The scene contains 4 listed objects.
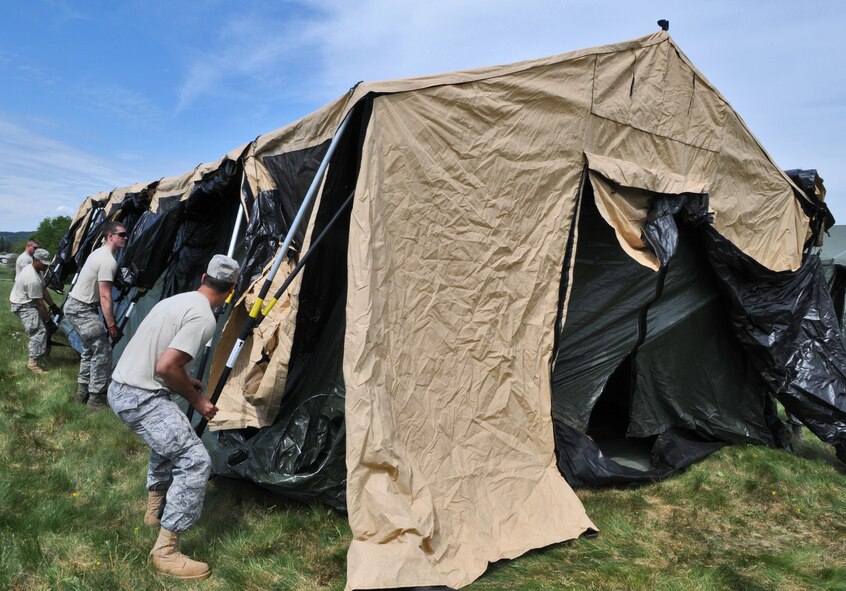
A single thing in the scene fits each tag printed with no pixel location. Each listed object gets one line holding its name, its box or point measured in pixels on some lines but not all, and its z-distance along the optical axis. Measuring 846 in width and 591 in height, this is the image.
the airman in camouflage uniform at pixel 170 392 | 2.99
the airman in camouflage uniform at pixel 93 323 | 5.90
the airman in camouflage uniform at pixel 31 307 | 7.50
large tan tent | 3.27
